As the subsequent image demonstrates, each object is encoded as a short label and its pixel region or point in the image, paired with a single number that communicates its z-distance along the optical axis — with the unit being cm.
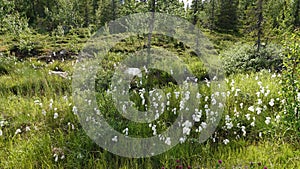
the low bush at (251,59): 1112
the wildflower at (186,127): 380
